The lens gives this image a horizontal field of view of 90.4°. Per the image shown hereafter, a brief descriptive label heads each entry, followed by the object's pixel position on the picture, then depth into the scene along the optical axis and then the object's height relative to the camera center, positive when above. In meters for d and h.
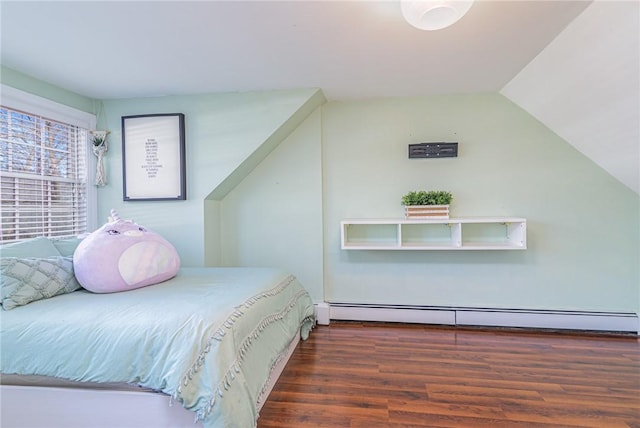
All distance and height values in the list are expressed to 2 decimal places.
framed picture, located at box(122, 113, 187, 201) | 2.88 +0.56
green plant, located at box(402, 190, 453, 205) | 2.81 +0.15
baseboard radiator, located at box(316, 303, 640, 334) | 2.70 -0.92
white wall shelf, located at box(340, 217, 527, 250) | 2.70 -0.17
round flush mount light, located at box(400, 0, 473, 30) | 1.45 +0.96
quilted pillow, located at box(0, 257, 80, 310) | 1.58 -0.31
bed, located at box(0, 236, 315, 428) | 1.26 -0.59
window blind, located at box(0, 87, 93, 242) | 2.24 +0.35
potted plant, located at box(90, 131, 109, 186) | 2.92 +0.66
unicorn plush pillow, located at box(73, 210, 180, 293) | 1.84 -0.24
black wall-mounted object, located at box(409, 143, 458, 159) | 2.88 +0.59
